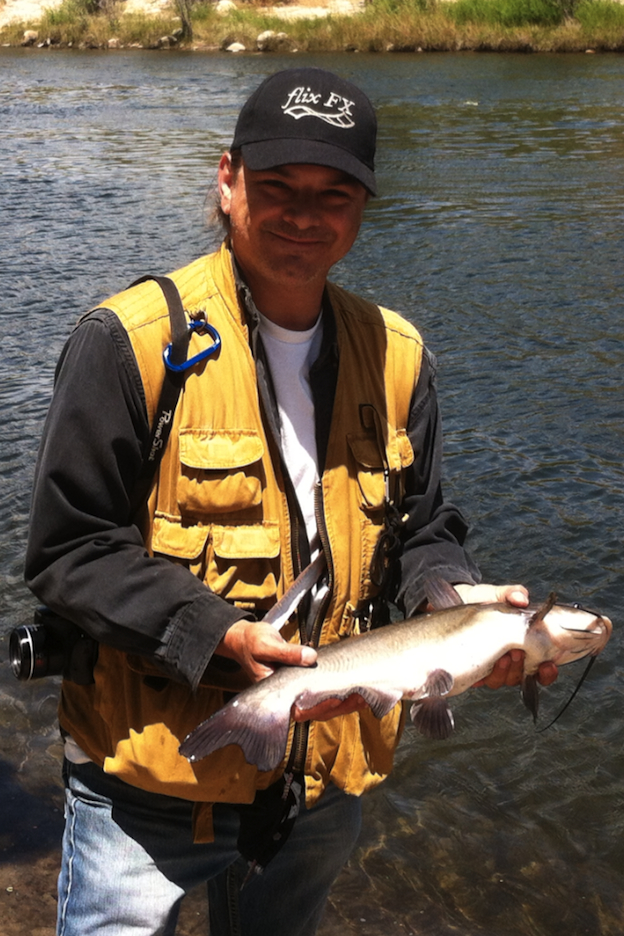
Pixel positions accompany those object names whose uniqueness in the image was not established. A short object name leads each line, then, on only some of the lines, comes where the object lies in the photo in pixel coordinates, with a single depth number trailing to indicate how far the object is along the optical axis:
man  2.50
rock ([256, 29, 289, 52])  44.44
